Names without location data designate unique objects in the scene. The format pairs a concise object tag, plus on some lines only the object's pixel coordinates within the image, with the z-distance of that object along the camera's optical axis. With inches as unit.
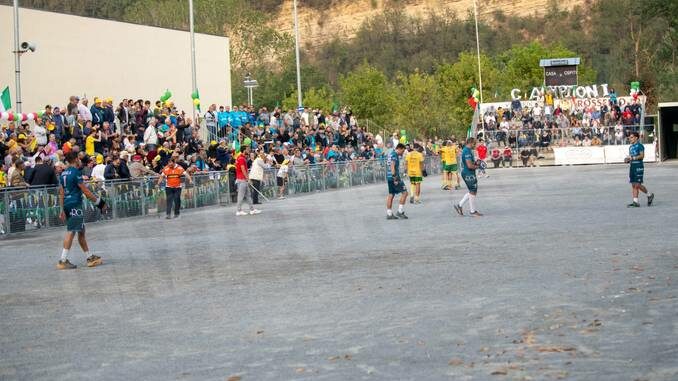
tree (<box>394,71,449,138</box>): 3759.8
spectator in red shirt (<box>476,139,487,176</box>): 2006.6
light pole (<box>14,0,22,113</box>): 1304.1
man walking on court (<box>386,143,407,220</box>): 1021.2
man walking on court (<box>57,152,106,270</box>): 697.6
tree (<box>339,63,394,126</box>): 3784.5
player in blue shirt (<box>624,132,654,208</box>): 1023.6
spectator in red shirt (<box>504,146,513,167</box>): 2454.5
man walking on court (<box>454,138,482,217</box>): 1011.3
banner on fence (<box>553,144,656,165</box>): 2412.6
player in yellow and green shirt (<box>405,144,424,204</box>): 1284.4
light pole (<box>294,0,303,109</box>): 2242.2
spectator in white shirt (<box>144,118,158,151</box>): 1413.6
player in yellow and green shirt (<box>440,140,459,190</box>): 1585.9
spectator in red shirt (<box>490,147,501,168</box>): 2450.3
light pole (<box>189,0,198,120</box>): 1758.1
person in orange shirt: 1186.0
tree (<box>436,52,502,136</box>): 4052.7
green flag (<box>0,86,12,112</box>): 1304.1
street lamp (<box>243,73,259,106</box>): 2242.9
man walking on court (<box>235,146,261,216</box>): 1205.7
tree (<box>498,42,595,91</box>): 4343.0
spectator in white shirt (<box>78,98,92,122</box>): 1341.0
